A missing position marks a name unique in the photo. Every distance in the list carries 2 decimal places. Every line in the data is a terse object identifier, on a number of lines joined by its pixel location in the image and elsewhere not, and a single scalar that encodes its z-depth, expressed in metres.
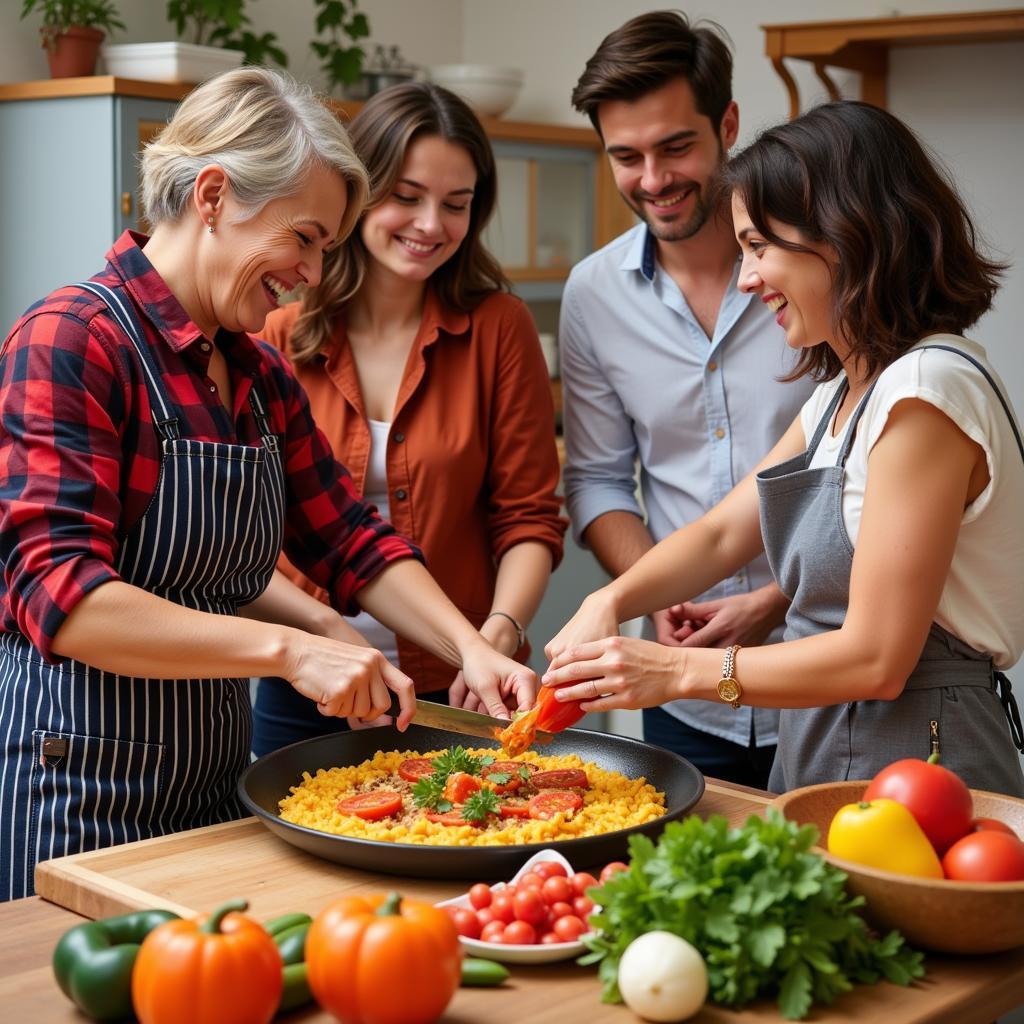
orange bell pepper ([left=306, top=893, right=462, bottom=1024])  1.10
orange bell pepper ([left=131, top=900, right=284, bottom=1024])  1.07
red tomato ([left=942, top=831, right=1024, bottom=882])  1.24
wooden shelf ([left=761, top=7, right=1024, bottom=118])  3.43
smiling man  2.32
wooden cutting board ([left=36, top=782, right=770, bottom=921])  1.42
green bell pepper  1.16
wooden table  1.20
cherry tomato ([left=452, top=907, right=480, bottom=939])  1.30
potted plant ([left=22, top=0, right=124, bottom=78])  3.60
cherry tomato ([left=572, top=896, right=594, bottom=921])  1.31
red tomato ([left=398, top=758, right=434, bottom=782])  1.72
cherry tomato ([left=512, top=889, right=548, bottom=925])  1.29
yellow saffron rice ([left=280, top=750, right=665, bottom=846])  1.50
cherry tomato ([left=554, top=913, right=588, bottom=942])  1.28
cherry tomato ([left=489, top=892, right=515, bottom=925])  1.31
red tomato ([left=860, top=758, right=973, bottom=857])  1.29
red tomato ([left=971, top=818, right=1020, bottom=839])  1.32
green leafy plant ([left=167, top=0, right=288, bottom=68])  3.82
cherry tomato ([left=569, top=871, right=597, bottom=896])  1.33
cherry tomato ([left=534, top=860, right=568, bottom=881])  1.36
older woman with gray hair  1.56
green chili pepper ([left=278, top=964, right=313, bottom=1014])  1.17
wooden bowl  1.22
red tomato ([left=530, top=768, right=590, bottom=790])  1.70
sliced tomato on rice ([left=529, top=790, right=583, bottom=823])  1.57
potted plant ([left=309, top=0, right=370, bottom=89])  4.21
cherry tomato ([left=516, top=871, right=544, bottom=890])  1.33
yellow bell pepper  1.26
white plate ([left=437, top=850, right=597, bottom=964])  1.26
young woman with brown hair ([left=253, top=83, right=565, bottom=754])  2.28
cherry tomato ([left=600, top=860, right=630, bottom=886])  1.29
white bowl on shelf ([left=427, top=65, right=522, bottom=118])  4.42
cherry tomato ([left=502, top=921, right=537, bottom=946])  1.28
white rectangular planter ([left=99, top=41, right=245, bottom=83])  3.46
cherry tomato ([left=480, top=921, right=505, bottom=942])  1.29
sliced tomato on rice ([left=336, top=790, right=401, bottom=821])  1.58
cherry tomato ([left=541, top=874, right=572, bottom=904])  1.32
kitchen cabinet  3.38
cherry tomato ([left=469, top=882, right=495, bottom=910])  1.33
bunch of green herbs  1.17
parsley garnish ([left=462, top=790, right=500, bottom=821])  1.55
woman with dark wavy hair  1.58
